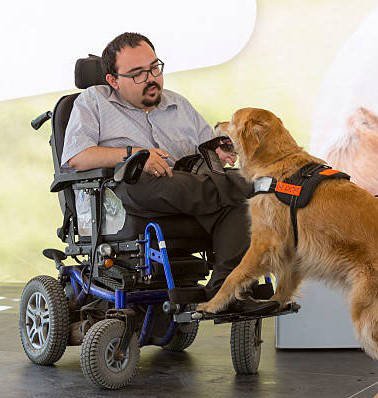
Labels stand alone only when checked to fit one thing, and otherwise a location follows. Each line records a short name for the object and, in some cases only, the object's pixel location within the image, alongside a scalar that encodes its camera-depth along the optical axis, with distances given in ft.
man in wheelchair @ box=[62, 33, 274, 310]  16.78
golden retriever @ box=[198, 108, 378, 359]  15.08
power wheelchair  16.55
